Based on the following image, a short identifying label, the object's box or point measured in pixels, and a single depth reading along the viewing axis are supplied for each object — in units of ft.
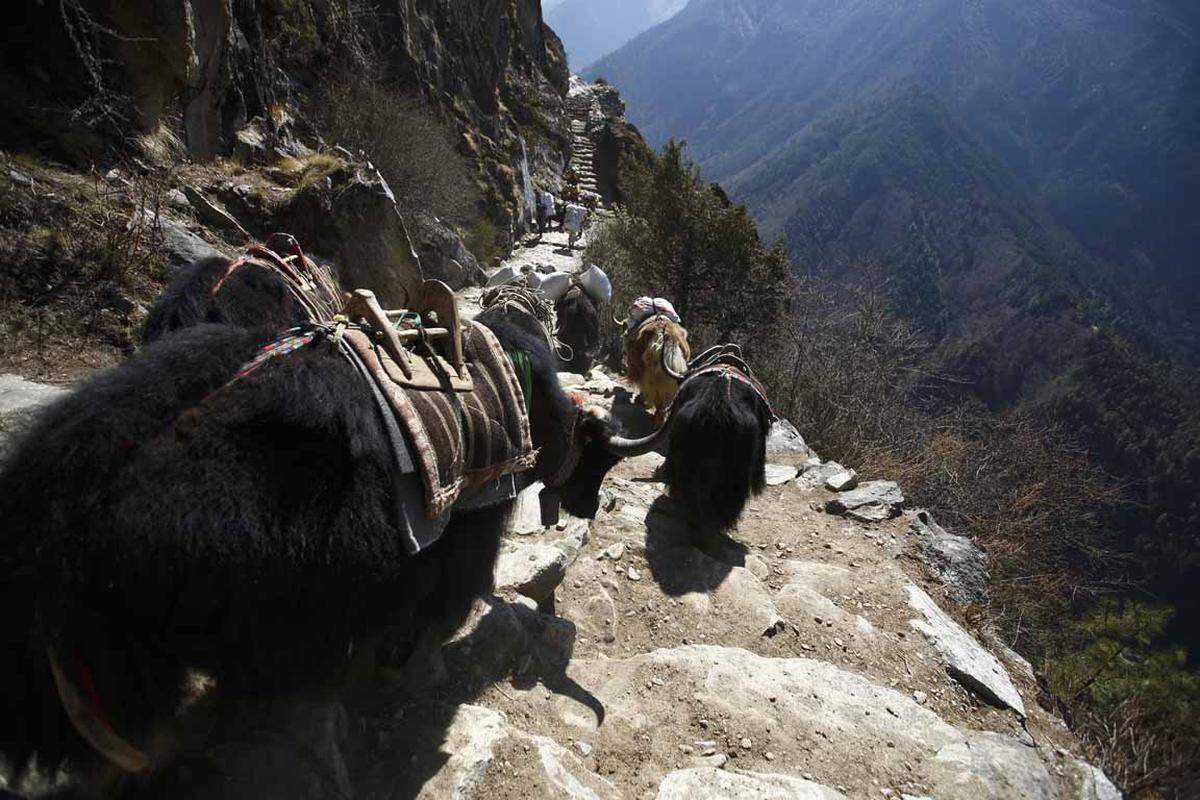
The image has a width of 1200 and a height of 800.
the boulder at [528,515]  12.18
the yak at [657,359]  19.81
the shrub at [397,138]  31.17
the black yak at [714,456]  13.23
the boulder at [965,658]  10.32
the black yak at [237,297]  8.79
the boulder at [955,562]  14.43
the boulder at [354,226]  18.51
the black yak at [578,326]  25.20
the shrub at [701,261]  38.50
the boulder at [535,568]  9.73
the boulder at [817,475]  18.53
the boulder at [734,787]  6.60
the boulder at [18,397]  7.13
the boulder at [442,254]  30.99
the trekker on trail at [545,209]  60.23
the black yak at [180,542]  3.65
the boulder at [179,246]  13.82
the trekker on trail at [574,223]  56.24
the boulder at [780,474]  18.44
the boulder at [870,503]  16.66
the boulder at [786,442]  21.20
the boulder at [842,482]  17.99
